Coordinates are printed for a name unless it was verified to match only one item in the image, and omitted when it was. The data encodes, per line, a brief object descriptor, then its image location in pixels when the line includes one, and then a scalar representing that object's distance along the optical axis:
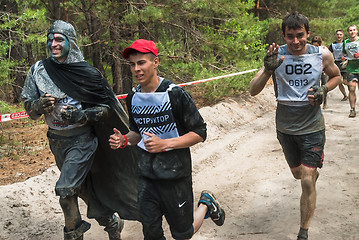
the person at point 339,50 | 11.04
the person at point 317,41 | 9.10
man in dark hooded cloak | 3.71
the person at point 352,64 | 9.95
